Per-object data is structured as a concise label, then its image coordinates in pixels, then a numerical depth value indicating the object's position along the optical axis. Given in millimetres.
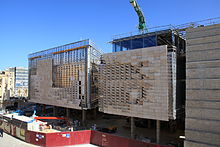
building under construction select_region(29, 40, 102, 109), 33938
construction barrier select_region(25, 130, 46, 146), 26078
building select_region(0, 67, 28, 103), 66875
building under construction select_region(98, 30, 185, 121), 22156
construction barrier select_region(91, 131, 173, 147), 22434
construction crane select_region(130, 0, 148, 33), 44238
